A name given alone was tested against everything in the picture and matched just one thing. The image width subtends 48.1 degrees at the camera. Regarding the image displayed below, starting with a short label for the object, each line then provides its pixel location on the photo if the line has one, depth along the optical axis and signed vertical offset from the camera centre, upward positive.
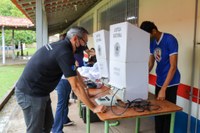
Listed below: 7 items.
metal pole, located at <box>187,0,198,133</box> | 2.48 -0.17
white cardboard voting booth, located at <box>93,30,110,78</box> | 2.64 +0.00
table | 1.81 -0.53
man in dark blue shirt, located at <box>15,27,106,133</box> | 1.83 -0.23
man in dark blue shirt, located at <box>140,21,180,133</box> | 2.22 -0.14
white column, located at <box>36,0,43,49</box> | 3.39 +0.36
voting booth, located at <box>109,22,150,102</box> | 2.00 -0.08
